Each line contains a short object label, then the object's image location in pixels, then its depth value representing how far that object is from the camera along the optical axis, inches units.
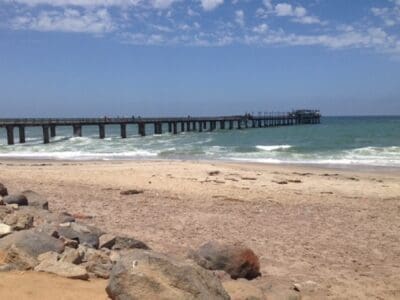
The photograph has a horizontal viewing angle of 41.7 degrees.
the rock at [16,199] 333.6
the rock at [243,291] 196.2
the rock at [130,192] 494.4
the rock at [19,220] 248.5
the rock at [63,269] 182.5
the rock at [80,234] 247.8
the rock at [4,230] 220.5
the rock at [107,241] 254.0
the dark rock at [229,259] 244.8
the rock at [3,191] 366.3
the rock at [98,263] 196.9
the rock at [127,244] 257.9
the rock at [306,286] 243.3
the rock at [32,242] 198.1
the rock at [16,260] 185.0
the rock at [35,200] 356.8
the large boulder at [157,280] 159.8
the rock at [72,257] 198.8
